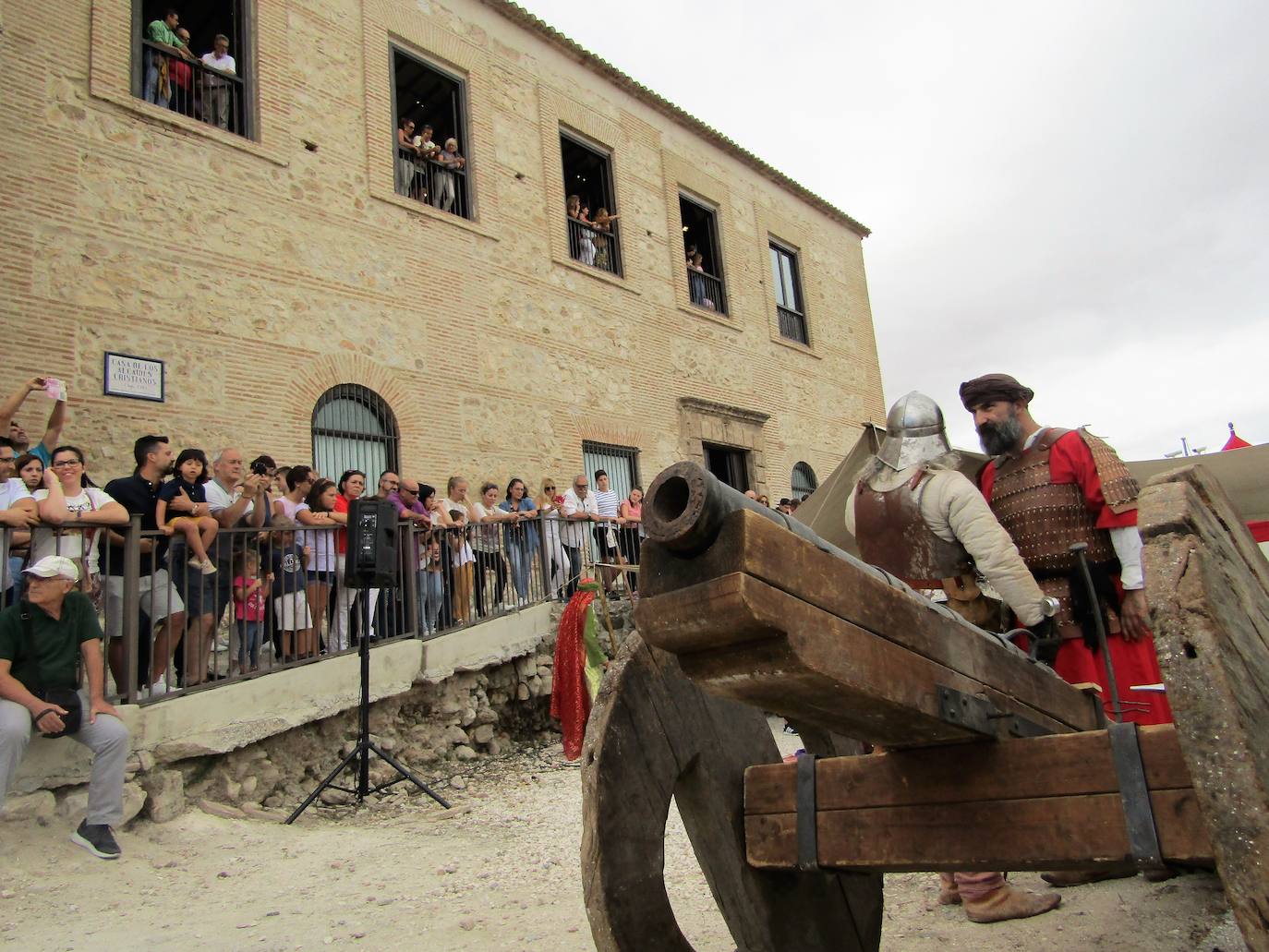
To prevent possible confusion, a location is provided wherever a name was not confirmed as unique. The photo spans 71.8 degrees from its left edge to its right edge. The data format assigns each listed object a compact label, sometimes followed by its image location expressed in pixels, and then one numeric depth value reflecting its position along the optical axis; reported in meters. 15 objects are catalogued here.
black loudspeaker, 6.19
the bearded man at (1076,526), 3.32
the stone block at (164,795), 5.33
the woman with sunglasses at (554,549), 9.30
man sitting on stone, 4.70
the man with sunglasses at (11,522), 5.04
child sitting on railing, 5.76
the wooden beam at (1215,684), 1.12
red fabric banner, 7.82
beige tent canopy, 7.49
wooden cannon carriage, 1.23
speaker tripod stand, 5.95
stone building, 8.45
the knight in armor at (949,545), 3.02
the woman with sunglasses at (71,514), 5.23
